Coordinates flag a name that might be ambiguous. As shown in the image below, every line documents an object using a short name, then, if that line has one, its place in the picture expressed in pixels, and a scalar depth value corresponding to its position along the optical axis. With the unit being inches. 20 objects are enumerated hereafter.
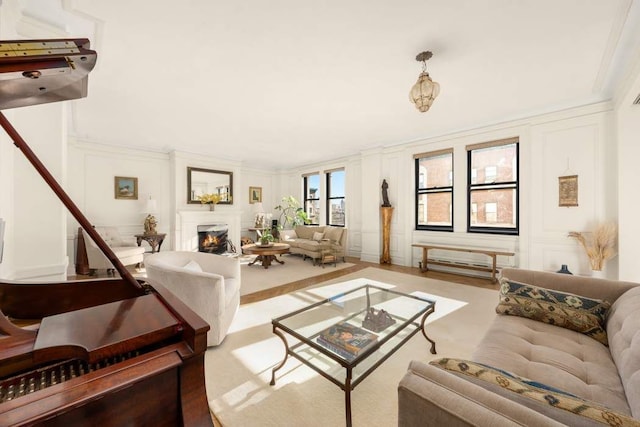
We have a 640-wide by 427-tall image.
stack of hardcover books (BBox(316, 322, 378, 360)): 60.7
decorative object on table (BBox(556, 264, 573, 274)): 131.8
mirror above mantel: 238.5
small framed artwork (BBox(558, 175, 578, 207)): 138.6
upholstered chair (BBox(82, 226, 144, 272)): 164.7
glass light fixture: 90.9
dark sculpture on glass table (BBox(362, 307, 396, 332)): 75.6
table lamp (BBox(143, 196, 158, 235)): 205.9
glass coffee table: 59.0
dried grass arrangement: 123.0
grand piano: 19.3
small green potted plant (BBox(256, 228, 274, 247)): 206.4
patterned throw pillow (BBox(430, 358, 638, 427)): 25.0
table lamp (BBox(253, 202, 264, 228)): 273.9
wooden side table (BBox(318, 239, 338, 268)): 206.5
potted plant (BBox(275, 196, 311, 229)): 302.4
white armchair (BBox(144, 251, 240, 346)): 80.1
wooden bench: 157.9
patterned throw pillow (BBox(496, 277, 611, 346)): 60.0
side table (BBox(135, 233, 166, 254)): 203.9
